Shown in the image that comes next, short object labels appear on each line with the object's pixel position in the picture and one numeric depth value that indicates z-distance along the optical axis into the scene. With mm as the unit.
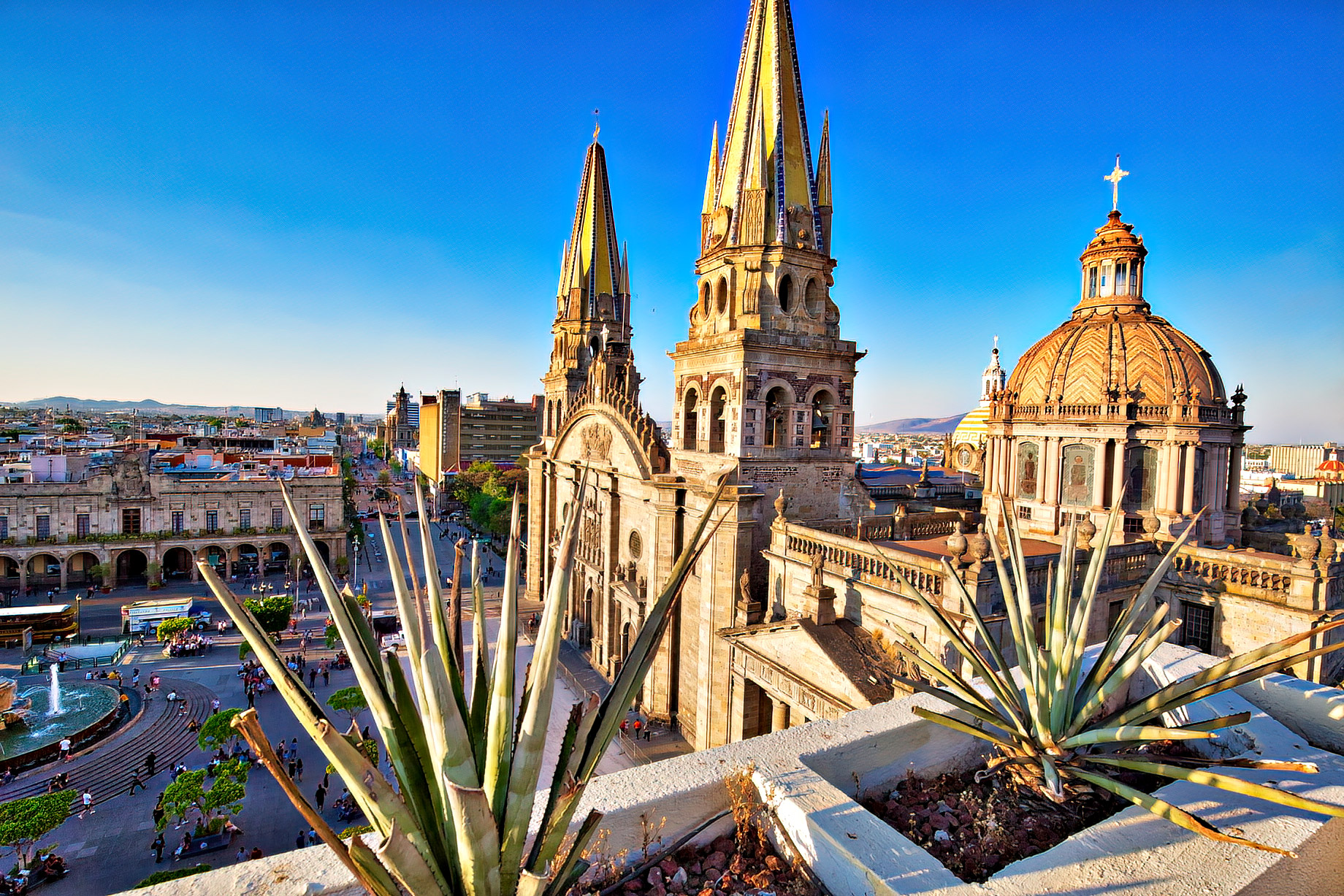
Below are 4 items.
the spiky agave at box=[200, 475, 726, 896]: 2715
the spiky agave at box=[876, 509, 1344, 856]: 4652
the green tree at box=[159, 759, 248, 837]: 18000
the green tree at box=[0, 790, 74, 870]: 16328
